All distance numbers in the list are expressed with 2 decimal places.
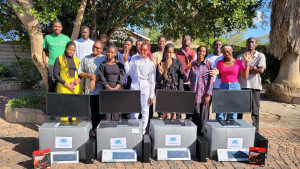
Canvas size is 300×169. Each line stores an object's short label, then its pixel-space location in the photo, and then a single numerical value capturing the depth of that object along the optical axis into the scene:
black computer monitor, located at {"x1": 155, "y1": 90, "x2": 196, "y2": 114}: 3.78
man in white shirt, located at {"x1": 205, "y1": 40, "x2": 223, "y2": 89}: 4.89
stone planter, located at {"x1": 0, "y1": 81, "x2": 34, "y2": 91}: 9.82
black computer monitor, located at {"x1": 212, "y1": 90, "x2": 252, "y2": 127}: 3.85
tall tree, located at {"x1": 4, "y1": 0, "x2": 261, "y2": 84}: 5.49
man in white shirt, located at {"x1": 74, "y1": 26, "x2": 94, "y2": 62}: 4.94
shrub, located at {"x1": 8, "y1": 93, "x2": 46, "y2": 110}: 5.76
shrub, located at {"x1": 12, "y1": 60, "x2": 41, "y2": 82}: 10.67
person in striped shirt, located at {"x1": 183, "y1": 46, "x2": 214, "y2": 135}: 4.29
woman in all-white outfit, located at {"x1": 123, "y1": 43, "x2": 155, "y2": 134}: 4.35
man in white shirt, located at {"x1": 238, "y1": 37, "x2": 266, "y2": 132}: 4.55
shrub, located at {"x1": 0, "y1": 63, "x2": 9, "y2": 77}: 11.29
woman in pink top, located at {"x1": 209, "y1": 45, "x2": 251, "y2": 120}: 4.27
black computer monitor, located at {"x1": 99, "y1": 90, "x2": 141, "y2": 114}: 3.66
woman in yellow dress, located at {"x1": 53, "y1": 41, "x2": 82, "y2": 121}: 4.14
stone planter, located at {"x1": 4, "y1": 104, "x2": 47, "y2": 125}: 5.46
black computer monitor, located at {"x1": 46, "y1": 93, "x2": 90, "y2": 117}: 3.61
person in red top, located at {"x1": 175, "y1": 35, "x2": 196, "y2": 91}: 4.94
